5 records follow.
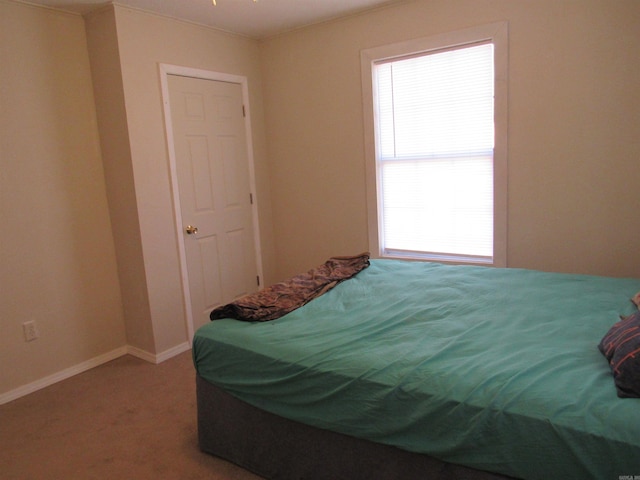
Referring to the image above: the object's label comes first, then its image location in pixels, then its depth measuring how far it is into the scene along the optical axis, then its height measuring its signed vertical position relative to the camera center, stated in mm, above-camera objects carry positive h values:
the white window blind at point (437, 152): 3225 +83
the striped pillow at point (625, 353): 1329 -627
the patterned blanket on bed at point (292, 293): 2254 -654
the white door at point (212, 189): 3543 -106
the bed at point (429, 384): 1329 -739
